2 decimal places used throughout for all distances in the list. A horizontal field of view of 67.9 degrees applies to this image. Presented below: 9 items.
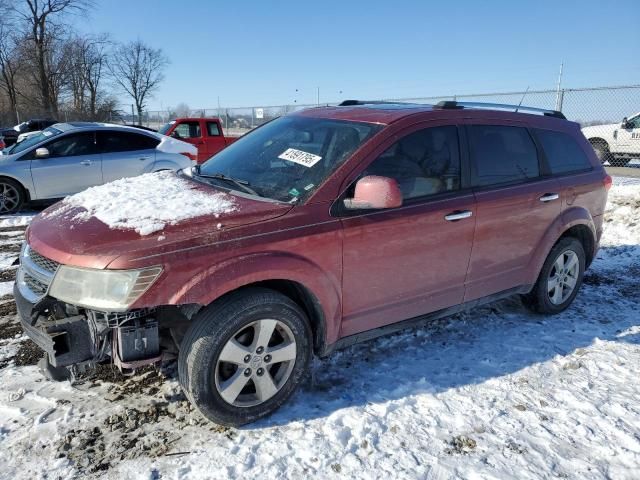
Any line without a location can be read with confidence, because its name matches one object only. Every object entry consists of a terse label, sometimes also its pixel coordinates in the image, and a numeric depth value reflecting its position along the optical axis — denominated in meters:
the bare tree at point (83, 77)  38.59
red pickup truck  14.65
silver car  8.09
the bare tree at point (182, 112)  30.20
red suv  2.43
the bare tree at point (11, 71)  35.47
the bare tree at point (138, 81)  50.16
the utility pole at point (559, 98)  12.62
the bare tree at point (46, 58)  33.00
